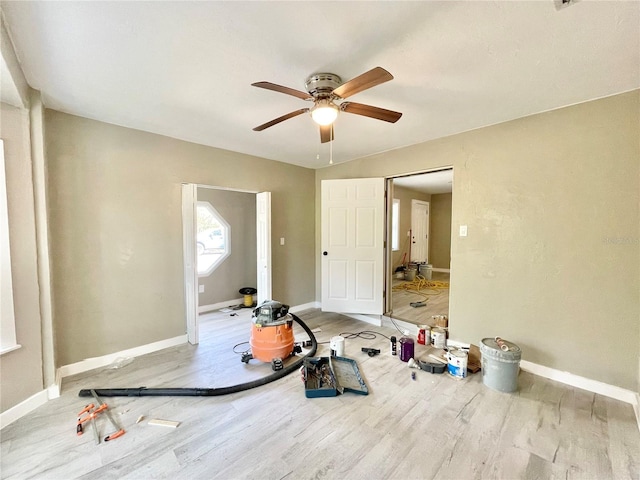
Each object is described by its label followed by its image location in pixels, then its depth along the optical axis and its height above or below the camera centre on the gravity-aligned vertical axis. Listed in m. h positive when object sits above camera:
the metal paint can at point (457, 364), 2.41 -1.28
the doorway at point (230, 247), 3.76 -0.33
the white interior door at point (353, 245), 3.79 -0.25
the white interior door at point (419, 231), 7.36 -0.08
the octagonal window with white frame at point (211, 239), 4.55 -0.19
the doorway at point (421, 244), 4.89 -0.46
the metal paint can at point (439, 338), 3.02 -1.30
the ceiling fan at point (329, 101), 1.67 +0.86
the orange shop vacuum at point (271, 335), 2.62 -1.10
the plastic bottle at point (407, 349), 2.70 -1.27
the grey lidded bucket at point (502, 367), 2.17 -1.19
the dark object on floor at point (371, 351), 2.84 -1.38
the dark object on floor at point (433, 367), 2.49 -1.35
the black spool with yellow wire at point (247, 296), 4.71 -1.25
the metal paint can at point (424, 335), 3.12 -1.31
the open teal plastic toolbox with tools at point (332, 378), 2.13 -1.37
